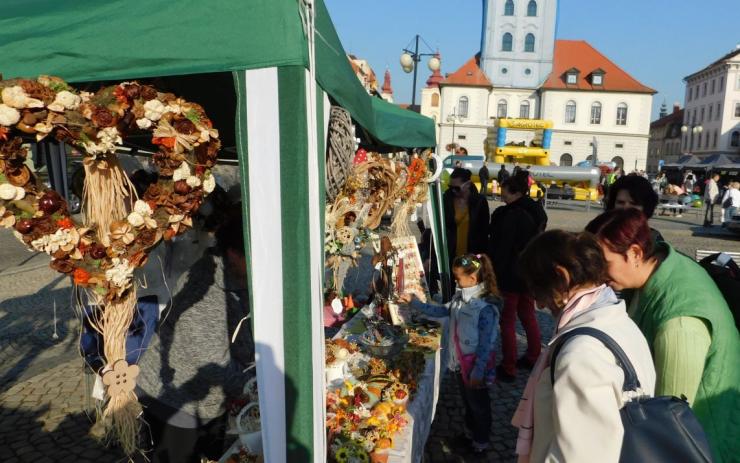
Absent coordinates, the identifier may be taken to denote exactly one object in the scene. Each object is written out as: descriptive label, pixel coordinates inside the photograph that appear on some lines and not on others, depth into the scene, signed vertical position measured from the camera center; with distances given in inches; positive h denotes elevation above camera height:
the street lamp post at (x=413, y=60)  536.4 +106.1
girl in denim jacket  119.2 -41.9
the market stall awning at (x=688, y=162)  1265.0 -2.7
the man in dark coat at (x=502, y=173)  816.9 -20.2
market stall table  89.0 -50.2
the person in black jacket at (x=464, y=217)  212.8 -23.8
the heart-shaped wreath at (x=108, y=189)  59.8 -3.8
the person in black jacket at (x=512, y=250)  167.3 -29.7
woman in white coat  50.7 -21.3
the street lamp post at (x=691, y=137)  2263.0 +106.6
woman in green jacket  62.6 -21.1
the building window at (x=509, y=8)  1754.4 +527.5
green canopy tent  63.3 +8.8
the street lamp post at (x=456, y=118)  1665.1 +147.1
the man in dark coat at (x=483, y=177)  716.0 -23.0
